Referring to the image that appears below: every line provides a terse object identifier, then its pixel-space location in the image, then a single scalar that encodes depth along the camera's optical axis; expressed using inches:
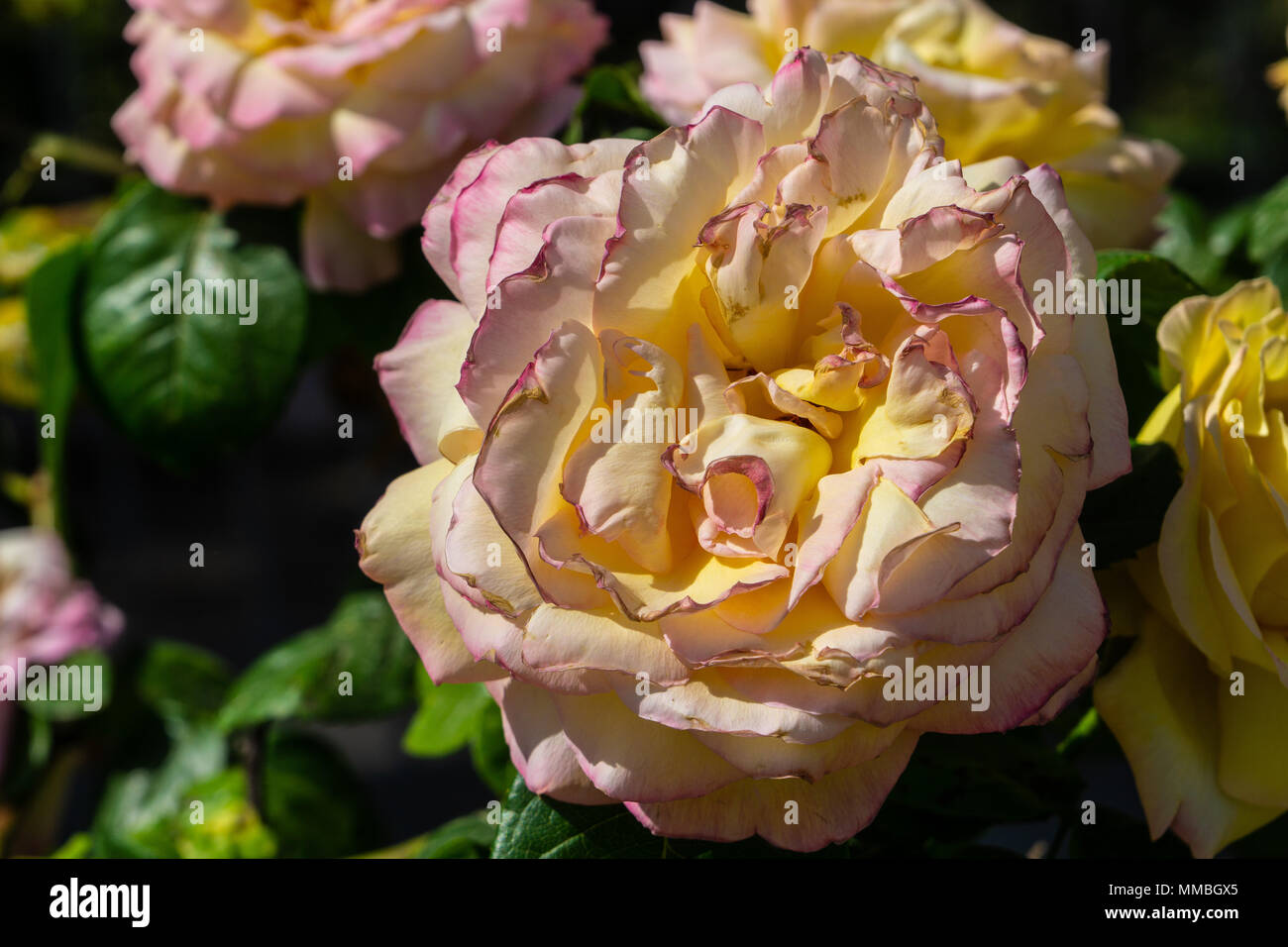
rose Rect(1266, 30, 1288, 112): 30.6
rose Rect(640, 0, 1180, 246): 19.8
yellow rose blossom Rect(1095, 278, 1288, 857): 15.0
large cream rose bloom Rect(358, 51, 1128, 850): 12.0
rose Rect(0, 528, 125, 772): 34.1
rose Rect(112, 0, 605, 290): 20.7
